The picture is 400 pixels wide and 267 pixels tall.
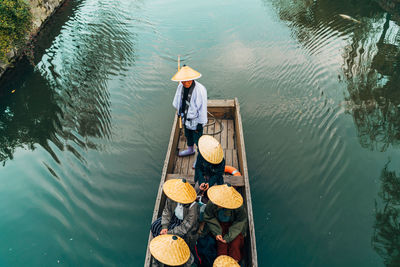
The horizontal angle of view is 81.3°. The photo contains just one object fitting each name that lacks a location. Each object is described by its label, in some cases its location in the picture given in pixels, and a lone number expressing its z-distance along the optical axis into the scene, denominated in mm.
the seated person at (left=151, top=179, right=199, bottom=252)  2811
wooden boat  3262
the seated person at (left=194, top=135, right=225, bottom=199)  3082
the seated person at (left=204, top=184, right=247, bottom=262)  2771
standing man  3475
